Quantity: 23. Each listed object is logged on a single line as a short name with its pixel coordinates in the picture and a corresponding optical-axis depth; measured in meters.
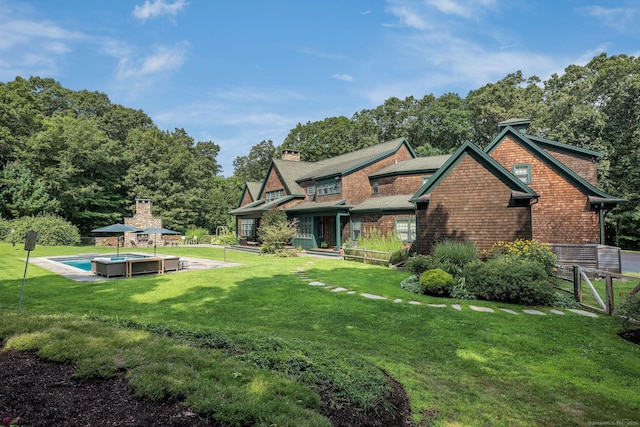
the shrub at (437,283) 9.73
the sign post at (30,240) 7.02
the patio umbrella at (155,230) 16.74
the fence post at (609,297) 7.51
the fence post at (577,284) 8.75
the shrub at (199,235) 37.38
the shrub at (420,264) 11.63
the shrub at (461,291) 9.46
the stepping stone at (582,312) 7.70
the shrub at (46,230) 26.56
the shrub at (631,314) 6.17
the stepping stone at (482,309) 8.03
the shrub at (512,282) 8.69
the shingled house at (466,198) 13.55
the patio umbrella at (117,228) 16.35
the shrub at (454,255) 11.04
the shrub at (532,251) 11.20
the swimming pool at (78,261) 16.40
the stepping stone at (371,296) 9.34
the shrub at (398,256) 16.05
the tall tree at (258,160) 63.84
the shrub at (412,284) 10.33
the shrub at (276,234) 22.70
